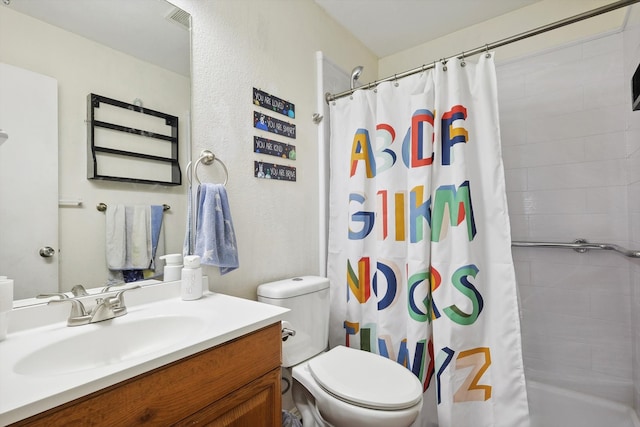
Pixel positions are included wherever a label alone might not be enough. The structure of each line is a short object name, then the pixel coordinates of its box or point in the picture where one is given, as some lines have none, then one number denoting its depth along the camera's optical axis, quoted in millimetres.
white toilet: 1037
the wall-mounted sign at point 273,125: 1460
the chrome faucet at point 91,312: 858
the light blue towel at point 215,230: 1151
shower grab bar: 1555
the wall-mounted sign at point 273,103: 1467
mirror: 827
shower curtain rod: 1079
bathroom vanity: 535
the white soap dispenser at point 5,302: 707
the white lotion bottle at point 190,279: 1088
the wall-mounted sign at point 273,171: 1458
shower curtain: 1308
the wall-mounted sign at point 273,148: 1455
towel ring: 1199
